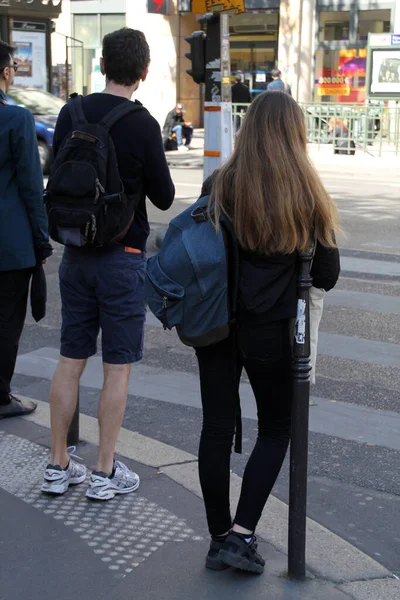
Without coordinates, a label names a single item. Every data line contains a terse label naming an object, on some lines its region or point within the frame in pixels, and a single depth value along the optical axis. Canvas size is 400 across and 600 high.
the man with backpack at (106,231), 3.46
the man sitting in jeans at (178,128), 23.45
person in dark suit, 4.39
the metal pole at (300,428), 2.97
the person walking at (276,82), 19.03
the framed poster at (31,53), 21.05
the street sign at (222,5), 10.13
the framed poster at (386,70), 22.25
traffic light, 10.27
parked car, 17.30
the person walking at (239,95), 22.22
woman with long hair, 2.86
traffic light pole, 10.17
